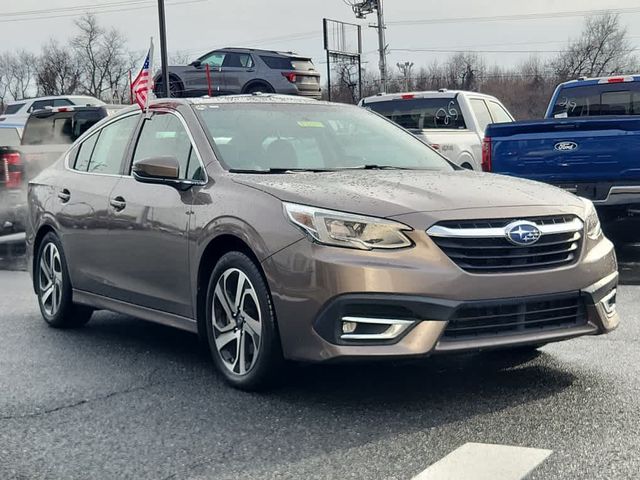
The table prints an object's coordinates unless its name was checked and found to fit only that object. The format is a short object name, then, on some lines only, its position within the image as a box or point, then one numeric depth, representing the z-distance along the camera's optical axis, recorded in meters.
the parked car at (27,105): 26.34
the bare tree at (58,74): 78.94
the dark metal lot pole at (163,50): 22.27
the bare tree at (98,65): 83.25
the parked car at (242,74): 23.89
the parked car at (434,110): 13.72
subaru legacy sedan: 4.46
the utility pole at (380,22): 50.05
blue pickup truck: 9.83
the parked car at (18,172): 13.02
